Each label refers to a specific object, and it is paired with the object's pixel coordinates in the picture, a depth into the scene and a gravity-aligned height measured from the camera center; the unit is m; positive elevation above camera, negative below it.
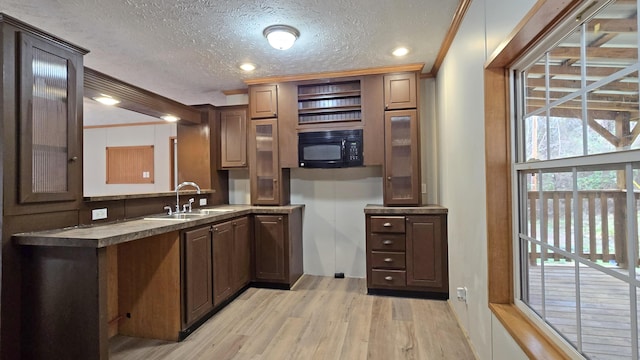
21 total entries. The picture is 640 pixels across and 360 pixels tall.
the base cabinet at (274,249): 3.33 -0.75
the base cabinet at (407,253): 2.98 -0.73
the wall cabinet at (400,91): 3.22 +0.99
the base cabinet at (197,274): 2.32 -0.73
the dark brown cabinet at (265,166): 3.55 +0.21
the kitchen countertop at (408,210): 2.98 -0.29
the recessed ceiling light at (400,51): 2.79 +1.25
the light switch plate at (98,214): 2.21 -0.22
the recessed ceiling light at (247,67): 3.10 +1.25
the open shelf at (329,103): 3.40 +0.93
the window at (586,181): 0.90 -0.01
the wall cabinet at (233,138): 3.84 +0.59
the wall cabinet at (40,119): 1.71 +0.42
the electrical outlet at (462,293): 2.23 -0.87
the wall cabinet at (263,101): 3.54 +0.99
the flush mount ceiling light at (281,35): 2.35 +1.20
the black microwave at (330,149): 3.33 +0.39
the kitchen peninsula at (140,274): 1.71 -0.67
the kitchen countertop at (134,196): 2.20 -0.09
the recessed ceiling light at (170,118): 3.31 +0.76
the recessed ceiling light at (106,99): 2.55 +0.77
